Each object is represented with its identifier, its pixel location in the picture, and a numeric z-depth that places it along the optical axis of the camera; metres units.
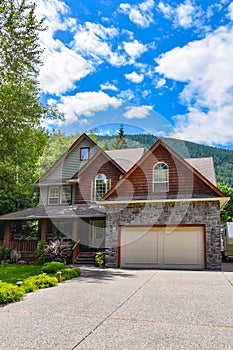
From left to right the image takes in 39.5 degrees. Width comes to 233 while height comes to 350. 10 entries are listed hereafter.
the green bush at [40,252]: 17.91
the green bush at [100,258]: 16.55
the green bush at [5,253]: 19.08
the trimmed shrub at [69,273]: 11.66
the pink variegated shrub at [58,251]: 17.67
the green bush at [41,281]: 9.63
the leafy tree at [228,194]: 40.97
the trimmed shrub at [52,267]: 12.62
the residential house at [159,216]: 15.27
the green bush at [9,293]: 7.45
